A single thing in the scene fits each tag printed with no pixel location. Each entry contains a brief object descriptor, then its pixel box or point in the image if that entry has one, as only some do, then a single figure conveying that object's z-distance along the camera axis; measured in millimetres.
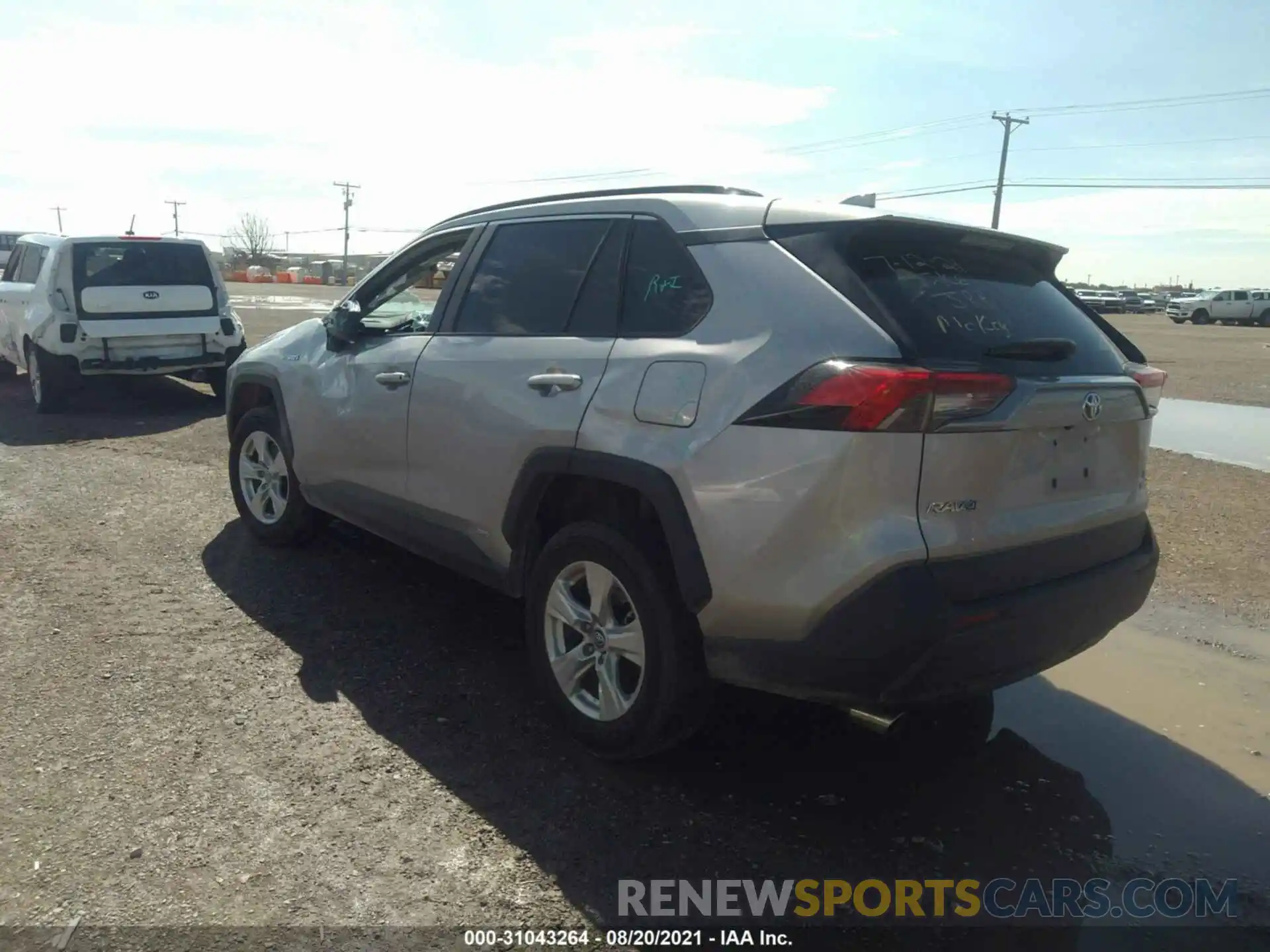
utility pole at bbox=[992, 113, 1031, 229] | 55594
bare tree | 108438
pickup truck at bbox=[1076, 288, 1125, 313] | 57419
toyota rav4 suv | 2633
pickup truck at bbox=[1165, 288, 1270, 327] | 45156
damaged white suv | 9523
